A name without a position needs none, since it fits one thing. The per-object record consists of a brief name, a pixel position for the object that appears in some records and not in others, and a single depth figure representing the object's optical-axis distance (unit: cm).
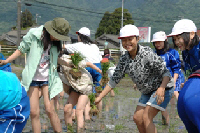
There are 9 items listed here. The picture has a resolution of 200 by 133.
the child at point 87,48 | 713
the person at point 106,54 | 1572
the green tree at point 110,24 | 10112
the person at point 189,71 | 310
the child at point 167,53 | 738
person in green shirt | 571
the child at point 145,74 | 497
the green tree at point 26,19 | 10780
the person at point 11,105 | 327
